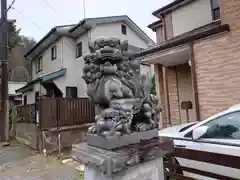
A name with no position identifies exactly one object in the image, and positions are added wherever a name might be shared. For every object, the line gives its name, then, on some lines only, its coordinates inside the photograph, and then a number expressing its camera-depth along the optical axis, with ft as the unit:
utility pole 35.46
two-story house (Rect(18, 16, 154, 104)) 43.11
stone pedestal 5.00
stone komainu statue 5.65
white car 9.53
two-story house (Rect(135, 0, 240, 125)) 18.47
